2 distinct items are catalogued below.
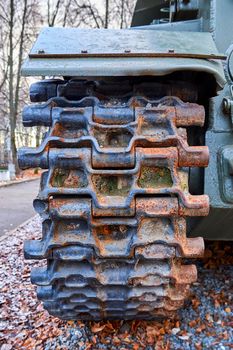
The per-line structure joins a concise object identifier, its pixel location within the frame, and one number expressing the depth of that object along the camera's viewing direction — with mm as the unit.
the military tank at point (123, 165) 1712
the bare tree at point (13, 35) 17516
